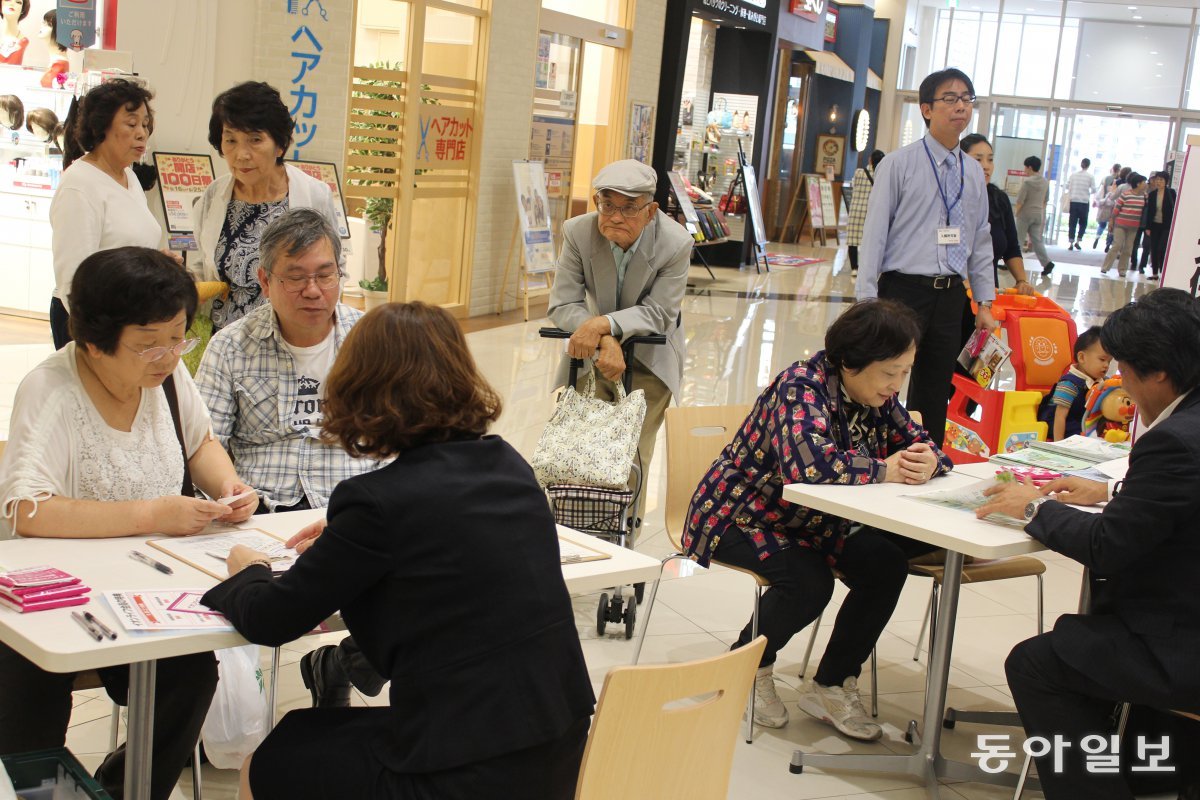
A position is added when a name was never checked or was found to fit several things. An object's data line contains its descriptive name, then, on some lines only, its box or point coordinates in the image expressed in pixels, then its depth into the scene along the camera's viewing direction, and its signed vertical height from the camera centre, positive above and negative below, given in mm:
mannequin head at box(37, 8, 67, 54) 7434 +610
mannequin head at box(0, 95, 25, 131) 7875 +114
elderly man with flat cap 4117 -334
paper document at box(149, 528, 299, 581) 2342 -780
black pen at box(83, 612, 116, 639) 1942 -764
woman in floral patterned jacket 3395 -829
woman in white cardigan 4148 -135
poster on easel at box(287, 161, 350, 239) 7900 -96
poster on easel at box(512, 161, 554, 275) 10469 -301
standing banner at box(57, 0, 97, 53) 6820 +624
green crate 2152 -1107
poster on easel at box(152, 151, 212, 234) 7125 -211
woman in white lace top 2396 -641
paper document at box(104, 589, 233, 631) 2004 -766
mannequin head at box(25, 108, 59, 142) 7848 +60
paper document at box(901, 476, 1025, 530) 3268 -733
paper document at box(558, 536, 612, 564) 2578 -771
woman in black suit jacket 1877 -657
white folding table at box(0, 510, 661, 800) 1904 -777
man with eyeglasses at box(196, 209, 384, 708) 3107 -550
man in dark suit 2717 -741
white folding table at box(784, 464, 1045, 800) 2990 -763
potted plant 9367 -528
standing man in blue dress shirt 5555 -38
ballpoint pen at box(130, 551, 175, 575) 2293 -775
